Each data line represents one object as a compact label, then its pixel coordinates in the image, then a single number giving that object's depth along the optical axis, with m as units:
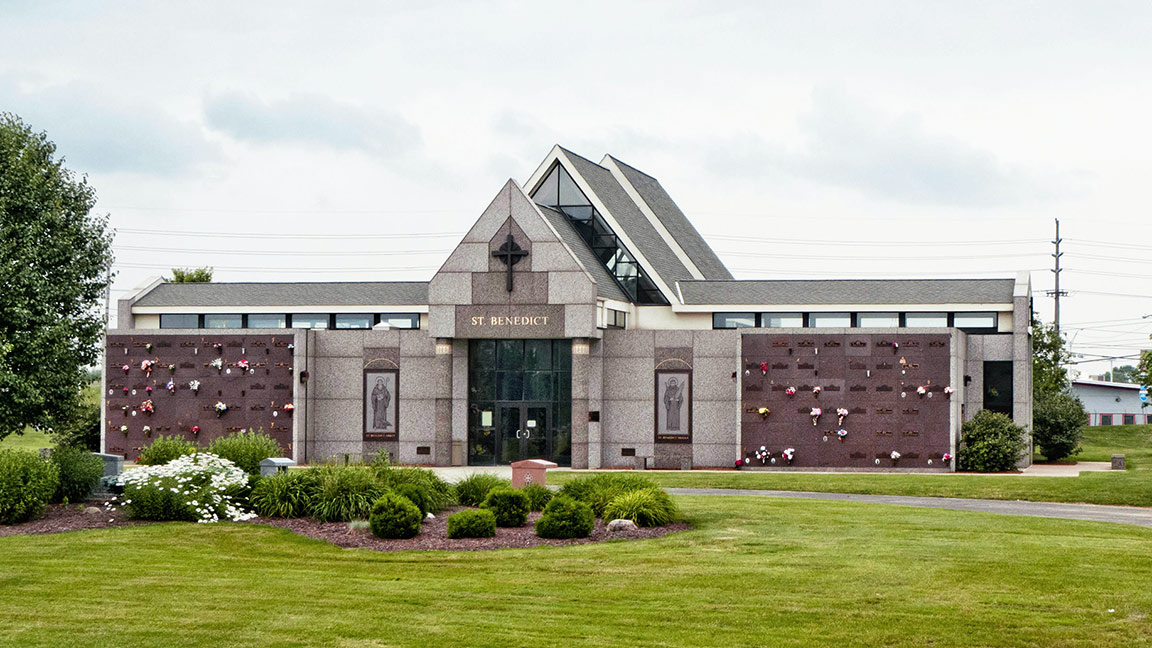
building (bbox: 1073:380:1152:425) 89.56
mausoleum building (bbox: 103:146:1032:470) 43.09
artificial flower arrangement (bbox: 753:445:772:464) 43.44
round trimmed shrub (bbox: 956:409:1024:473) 42.78
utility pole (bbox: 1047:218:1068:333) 83.47
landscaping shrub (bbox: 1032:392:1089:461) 50.97
